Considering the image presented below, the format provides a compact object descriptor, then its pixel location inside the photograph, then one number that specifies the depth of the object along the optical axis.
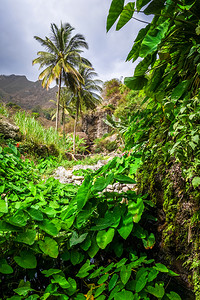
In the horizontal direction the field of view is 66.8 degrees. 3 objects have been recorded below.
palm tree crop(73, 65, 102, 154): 15.02
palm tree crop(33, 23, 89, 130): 11.62
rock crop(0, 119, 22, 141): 4.45
